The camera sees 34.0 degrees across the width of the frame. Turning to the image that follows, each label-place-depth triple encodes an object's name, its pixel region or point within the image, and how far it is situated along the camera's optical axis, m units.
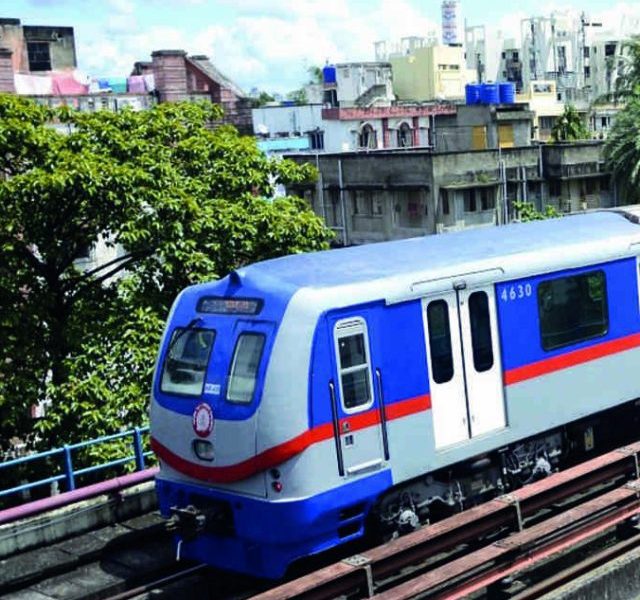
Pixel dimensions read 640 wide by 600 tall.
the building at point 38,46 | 47.38
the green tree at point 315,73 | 109.22
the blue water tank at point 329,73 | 80.02
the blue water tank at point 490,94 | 50.80
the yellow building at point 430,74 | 80.81
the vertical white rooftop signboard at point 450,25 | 98.04
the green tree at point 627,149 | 33.44
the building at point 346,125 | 55.38
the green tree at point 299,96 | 90.50
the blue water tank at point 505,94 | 51.19
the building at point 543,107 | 70.19
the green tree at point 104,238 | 15.05
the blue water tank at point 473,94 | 51.72
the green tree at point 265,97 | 110.30
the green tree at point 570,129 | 54.56
